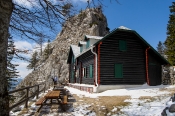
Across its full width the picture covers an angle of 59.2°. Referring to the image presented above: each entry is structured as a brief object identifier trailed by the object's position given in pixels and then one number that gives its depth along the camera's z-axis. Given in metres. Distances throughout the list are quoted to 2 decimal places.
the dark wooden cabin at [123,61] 15.27
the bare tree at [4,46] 3.28
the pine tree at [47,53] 68.38
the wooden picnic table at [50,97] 7.72
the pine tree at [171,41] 28.38
